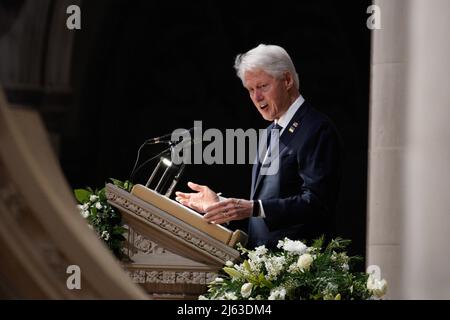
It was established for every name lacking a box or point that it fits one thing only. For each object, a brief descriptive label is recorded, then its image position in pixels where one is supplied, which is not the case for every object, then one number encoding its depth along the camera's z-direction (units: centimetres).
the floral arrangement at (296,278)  1020
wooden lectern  1176
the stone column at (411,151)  1035
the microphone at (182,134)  1379
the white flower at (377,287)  998
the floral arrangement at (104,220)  1199
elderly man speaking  1254
